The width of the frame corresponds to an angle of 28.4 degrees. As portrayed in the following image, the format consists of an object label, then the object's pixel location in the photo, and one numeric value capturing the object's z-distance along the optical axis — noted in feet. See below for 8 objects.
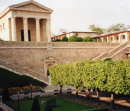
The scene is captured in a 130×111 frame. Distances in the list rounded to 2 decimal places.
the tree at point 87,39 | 155.07
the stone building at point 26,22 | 130.82
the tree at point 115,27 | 256.87
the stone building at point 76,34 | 180.56
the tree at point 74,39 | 149.25
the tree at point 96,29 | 247.87
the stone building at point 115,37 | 153.28
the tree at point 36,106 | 54.60
